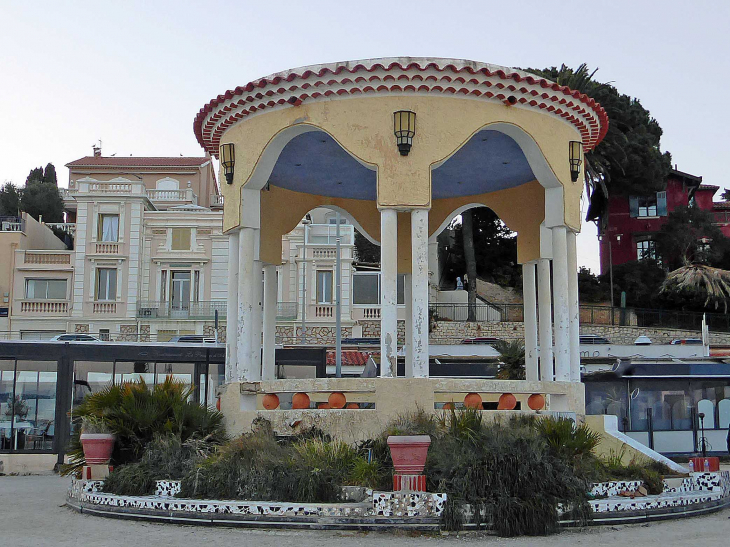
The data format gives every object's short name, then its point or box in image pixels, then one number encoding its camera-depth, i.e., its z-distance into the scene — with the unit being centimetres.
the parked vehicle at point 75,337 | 4594
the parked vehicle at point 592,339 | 5128
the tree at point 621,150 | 5441
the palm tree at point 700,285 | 5731
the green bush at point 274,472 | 1150
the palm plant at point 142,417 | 1422
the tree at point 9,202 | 8125
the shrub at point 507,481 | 1070
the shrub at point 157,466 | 1305
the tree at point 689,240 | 6188
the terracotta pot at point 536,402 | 1534
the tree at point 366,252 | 6794
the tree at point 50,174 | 8812
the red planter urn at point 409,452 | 1094
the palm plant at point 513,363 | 2486
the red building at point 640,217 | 6581
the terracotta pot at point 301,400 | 1504
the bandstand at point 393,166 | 1466
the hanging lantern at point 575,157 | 1652
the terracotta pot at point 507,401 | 1486
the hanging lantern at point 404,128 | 1476
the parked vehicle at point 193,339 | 4815
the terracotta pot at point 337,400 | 1470
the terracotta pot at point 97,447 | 1377
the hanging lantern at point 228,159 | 1658
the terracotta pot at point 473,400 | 1430
